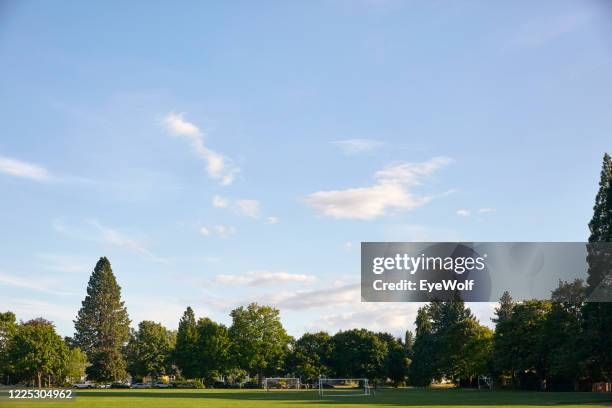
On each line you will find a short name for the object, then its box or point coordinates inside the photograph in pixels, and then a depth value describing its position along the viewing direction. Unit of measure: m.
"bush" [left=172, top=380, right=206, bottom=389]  98.25
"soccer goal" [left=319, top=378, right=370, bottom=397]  94.79
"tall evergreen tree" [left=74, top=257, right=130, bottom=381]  105.69
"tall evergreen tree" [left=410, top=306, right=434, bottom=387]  97.31
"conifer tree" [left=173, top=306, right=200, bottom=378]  99.12
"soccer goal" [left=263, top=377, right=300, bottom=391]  92.12
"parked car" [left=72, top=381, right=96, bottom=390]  95.14
